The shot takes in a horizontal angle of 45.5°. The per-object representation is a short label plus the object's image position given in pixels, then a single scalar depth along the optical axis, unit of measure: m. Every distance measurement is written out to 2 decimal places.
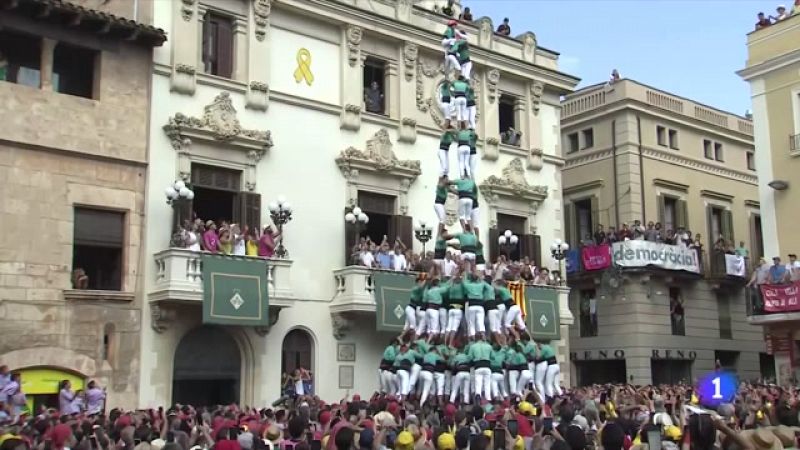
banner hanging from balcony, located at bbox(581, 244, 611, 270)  34.09
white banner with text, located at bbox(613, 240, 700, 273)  33.44
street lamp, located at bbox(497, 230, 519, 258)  29.33
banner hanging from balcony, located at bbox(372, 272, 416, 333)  26.34
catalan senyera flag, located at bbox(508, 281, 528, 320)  29.12
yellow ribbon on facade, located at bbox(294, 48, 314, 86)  27.38
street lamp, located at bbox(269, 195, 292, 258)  24.97
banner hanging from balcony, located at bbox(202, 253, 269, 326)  23.25
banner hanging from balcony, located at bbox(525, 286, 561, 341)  29.92
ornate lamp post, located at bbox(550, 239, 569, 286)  30.50
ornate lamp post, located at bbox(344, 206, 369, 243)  26.86
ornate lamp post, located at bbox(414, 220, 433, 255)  28.08
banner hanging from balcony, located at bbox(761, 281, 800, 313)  28.45
